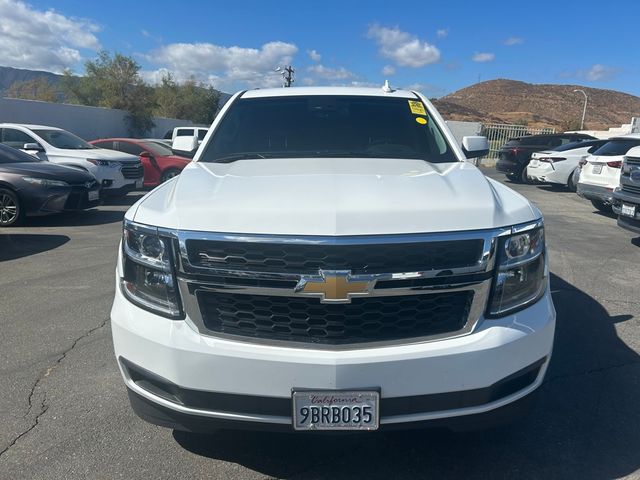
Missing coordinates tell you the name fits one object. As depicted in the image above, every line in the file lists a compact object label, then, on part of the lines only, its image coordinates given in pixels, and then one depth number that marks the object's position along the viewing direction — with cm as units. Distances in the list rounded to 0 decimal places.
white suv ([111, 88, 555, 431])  220
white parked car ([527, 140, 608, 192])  1622
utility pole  5041
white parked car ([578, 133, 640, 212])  1070
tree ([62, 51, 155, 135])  3803
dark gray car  905
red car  1464
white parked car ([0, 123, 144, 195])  1174
